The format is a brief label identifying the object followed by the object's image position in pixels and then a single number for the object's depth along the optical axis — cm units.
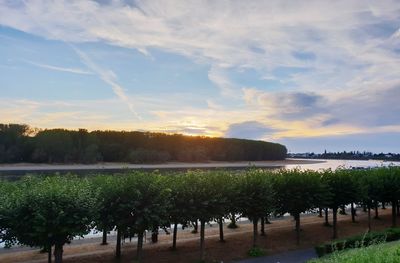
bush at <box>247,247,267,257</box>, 3067
